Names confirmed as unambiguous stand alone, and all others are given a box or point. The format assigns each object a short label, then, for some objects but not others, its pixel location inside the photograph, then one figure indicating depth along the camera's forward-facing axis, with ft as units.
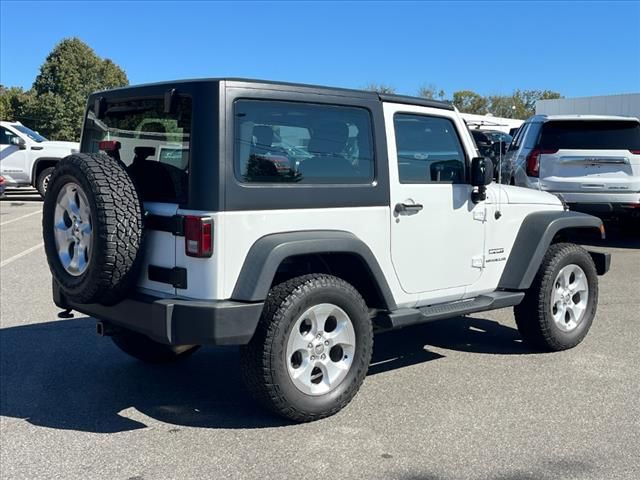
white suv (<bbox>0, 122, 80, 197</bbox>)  55.57
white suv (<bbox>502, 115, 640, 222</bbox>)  31.99
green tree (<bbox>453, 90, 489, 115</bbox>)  255.09
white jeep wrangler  12.09
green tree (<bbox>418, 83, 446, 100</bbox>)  200.54
